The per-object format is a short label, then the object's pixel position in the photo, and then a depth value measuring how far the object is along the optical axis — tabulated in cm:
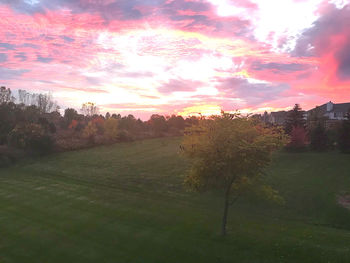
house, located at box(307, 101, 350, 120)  8132
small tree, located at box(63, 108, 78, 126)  9119
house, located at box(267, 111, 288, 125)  10550
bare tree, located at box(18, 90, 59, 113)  13188
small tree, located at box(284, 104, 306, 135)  4675
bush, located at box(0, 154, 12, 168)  4735
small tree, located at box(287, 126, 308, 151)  4112
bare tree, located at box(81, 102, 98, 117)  14688
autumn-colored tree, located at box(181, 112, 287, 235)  1445
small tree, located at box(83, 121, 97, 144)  6875
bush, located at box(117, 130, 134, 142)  7625
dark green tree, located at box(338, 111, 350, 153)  3678
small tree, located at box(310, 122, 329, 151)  4094
